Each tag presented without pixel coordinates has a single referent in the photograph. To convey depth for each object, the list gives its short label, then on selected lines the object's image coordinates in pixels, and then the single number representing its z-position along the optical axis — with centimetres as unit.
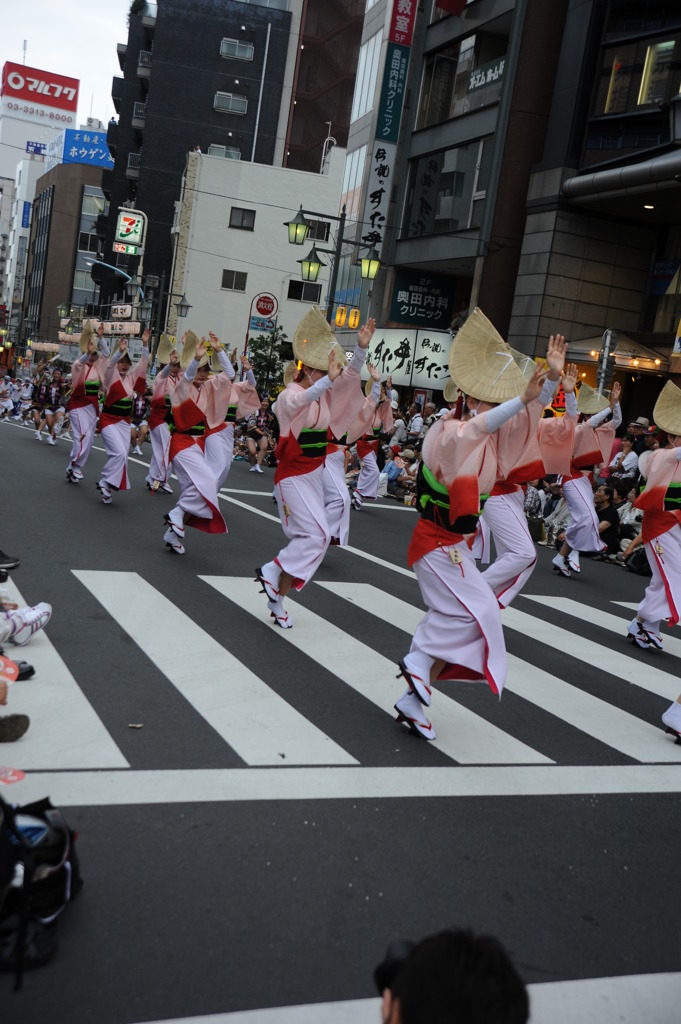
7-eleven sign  4759
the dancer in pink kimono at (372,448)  1543
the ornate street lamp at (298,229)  2103
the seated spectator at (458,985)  152
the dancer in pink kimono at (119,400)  1285
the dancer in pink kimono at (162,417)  1324
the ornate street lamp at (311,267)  2141
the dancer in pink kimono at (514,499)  598
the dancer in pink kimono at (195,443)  939
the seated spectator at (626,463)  1555
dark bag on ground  272
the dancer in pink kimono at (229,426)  1303
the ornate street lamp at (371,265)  2108
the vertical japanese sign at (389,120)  2884
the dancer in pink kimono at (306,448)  693
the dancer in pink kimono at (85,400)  1388
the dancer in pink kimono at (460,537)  498
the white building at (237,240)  4497
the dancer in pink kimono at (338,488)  959
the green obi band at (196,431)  1004
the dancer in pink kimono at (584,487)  1120
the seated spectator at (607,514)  1356
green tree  2877
